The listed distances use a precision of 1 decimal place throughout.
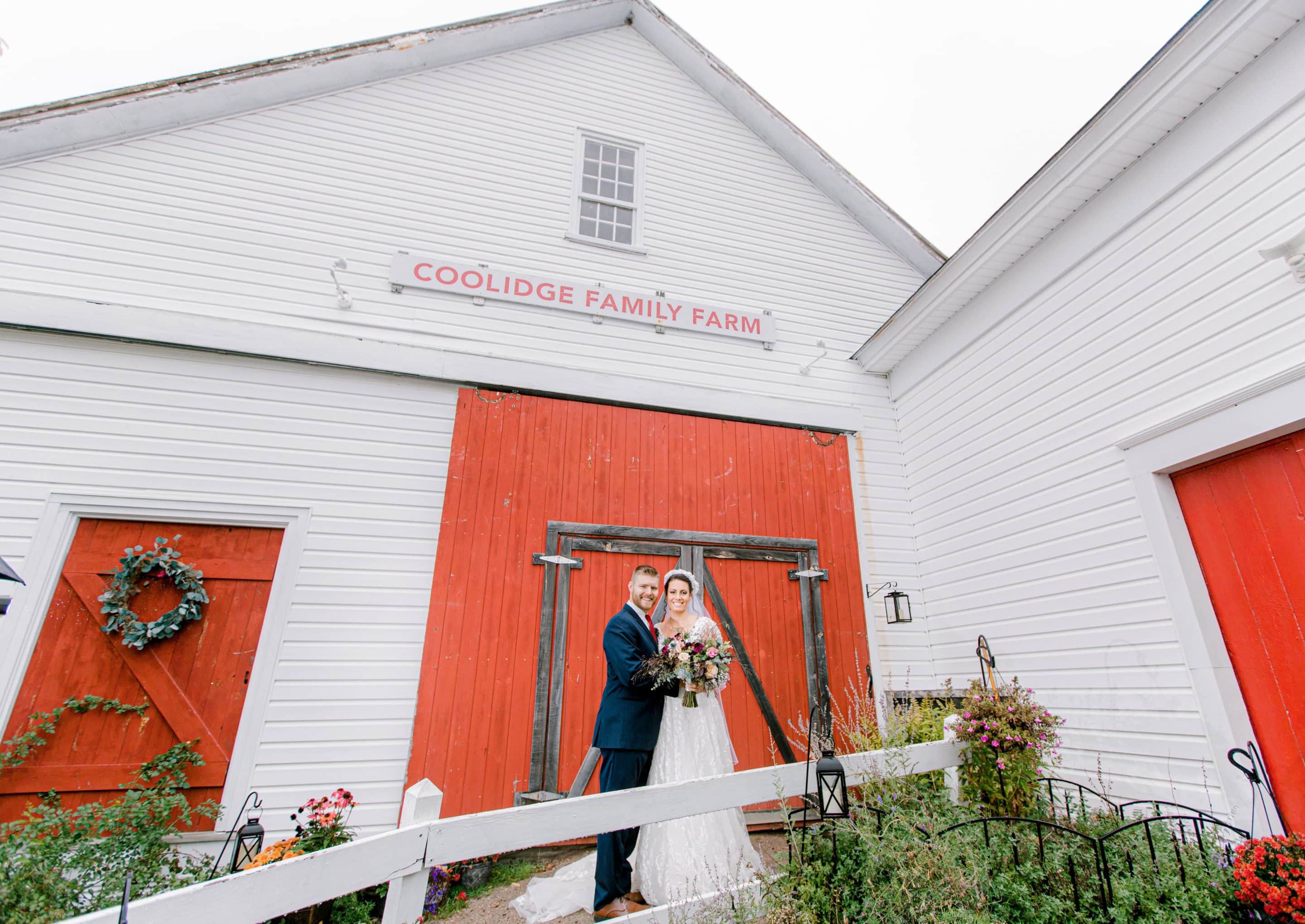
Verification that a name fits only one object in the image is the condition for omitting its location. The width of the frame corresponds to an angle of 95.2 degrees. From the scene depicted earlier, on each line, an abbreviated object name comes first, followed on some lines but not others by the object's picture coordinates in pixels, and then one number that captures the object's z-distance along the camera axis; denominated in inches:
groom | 149.5
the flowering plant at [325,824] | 152.8
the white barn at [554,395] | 166.9
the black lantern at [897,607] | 247.8
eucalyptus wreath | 186.2
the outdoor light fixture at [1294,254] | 141.3
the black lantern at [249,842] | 148.6
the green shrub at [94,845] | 118.0
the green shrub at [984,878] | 103.8
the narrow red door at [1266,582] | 140.4
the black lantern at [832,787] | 118.9
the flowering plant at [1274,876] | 97.7
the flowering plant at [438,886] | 159.3
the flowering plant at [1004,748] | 145.7
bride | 141.1
